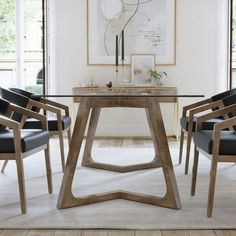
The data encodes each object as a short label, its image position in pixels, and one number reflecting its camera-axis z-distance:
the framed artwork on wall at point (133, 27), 6.21
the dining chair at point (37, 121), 3.86
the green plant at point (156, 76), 6.16
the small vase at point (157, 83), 6.19
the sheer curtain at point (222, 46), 6.13
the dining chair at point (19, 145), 2.64
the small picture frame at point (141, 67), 6.25
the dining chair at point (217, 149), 2.58
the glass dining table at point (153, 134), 2.83
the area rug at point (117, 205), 2.49
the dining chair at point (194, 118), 3.76
